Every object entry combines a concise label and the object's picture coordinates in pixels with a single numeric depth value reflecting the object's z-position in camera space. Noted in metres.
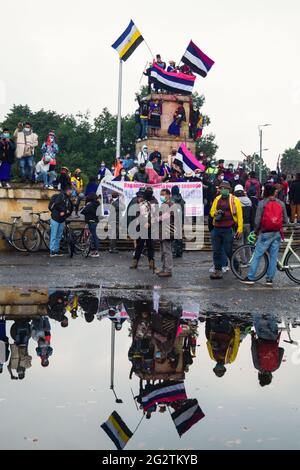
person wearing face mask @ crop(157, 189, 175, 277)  14.64
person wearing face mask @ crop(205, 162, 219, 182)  26.24
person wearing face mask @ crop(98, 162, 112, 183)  27.14
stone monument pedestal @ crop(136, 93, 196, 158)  34.94
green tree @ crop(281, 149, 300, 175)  140.19
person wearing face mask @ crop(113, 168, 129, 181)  22.05
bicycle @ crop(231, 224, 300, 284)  13.79
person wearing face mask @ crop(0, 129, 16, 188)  19.83
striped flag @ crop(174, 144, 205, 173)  24.80
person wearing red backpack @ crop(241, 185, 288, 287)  13.26
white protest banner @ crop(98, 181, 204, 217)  20.89
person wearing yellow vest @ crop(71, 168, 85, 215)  24.13
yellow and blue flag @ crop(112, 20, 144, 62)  29.75
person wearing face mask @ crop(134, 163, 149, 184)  21.23
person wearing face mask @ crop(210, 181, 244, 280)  14.24
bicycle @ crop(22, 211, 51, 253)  19.02
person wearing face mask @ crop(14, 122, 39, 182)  20.51
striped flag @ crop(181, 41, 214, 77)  31.14
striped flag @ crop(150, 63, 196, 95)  31.41
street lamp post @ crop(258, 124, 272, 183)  64.59
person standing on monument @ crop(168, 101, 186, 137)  34.81
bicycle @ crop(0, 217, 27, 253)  19.09
